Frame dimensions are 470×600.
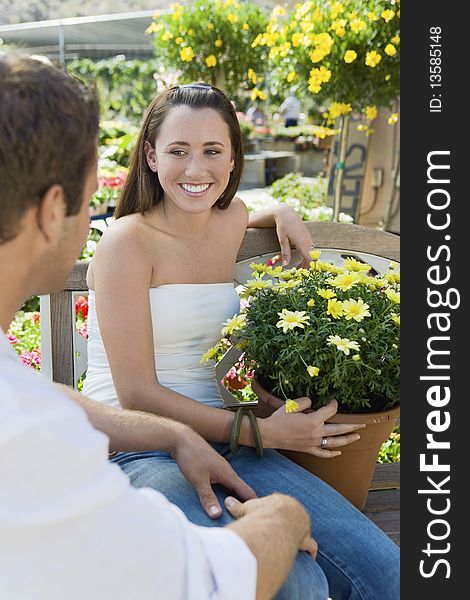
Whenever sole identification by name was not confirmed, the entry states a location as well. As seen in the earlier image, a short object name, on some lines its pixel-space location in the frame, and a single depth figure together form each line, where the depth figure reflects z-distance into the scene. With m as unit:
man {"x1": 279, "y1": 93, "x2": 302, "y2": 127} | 13.70
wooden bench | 1.84
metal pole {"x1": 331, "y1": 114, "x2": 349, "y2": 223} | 4.77
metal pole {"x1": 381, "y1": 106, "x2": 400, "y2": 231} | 5.89
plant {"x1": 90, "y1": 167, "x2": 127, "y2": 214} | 5.33
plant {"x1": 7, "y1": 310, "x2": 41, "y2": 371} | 2.78
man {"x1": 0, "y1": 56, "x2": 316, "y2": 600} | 0.77
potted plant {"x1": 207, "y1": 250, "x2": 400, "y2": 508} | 1.52
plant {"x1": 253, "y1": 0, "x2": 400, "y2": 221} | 4.10
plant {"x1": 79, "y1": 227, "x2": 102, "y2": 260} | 3.88
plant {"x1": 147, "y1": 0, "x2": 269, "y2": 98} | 5.62
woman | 1.46
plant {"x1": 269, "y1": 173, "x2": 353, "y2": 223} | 5.47
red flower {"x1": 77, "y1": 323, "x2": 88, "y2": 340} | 2.88
